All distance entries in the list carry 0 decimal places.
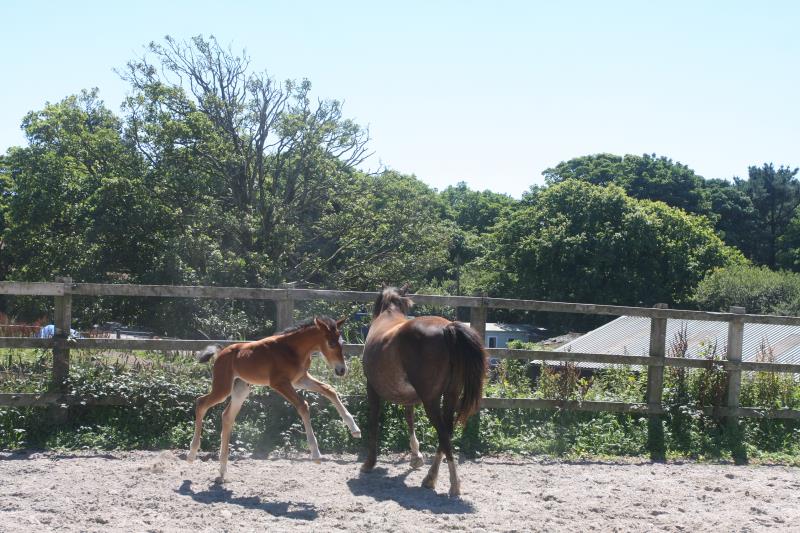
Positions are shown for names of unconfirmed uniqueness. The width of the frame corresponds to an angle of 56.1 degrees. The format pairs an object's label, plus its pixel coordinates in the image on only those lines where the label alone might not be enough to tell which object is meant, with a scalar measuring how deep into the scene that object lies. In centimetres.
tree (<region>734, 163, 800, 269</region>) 5488
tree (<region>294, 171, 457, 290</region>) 2914
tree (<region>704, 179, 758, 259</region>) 5519
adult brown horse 623
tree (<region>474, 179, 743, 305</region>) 4122
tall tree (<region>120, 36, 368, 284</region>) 2742
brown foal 655
